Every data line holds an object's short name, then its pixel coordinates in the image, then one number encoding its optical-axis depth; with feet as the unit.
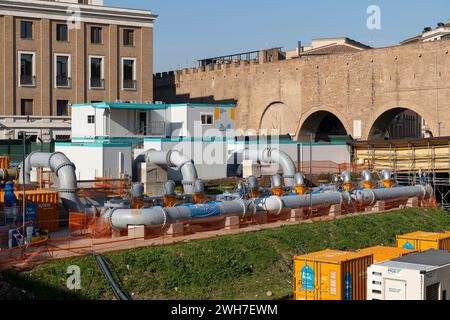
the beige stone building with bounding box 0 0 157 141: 158.92
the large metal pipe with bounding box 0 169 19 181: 93.65
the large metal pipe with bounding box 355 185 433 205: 111.65
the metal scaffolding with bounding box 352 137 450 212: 127.75
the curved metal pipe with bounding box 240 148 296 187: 122.83
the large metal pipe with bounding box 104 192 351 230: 80.43
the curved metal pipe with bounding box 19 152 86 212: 89.25
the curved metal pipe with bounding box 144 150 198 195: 106.01
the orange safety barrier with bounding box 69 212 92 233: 86.63
